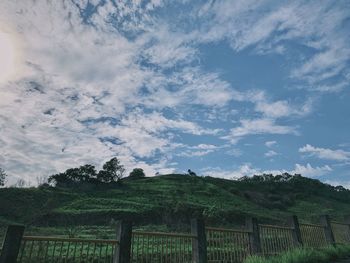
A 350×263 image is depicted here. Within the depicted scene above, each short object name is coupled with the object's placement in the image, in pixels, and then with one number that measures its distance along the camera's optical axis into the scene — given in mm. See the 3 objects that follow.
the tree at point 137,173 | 86188
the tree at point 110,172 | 69875
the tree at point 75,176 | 71188
